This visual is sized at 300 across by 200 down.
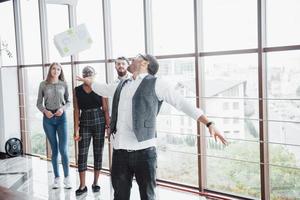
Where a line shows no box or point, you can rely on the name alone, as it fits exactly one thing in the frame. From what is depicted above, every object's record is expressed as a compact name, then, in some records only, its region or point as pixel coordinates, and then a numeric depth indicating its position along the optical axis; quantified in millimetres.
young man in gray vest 2236
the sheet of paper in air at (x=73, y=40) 3227
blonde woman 3902
